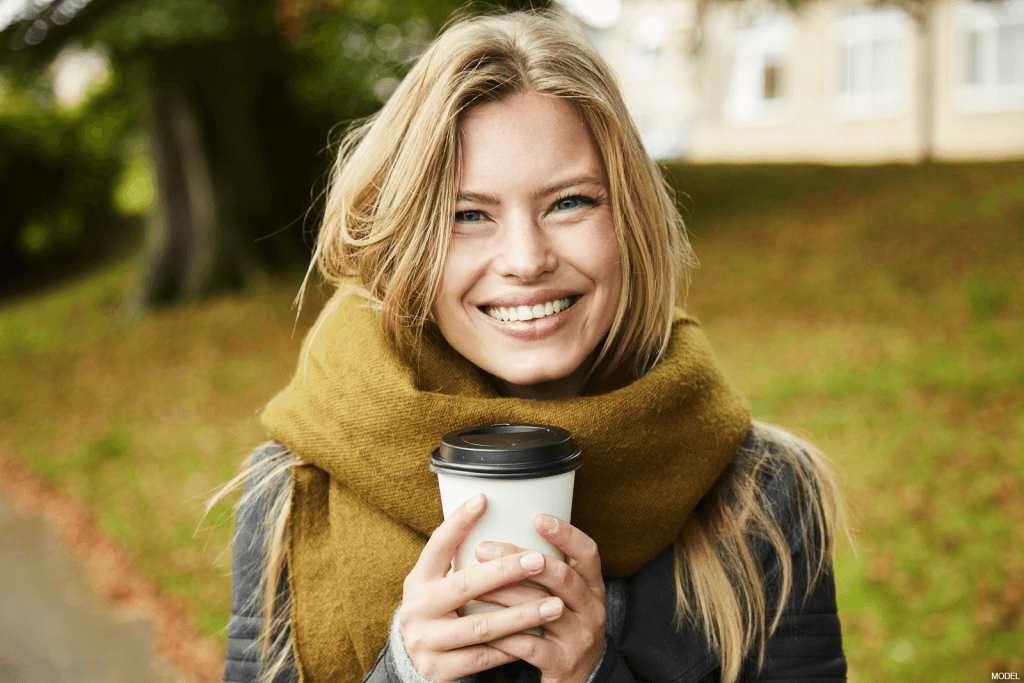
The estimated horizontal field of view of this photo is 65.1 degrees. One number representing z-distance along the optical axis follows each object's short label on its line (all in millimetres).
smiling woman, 1617
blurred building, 18203
